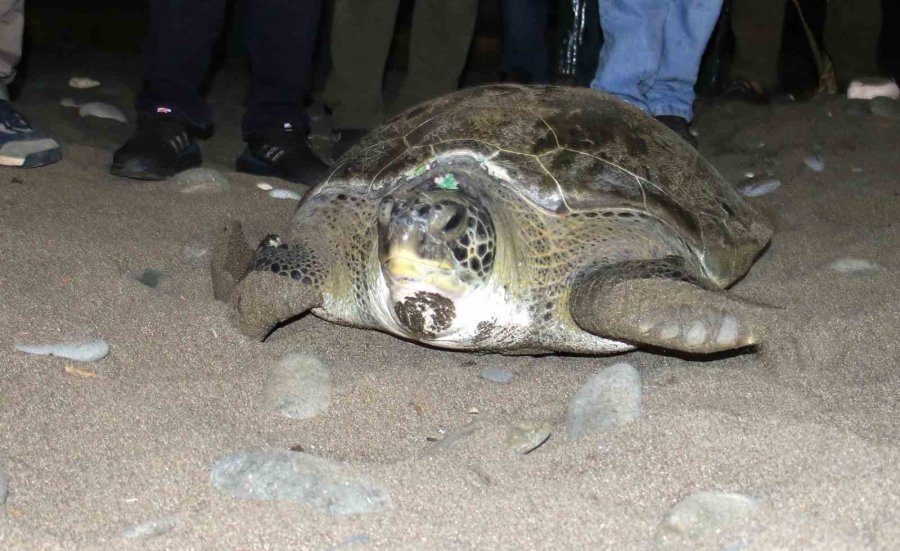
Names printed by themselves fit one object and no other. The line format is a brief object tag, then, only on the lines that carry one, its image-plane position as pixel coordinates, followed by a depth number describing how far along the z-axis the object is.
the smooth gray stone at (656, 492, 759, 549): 1.33
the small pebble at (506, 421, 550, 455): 1.64
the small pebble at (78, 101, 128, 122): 3.91
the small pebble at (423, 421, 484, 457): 1.67
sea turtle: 1.86
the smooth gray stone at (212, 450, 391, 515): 1.44
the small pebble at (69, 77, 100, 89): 4.42
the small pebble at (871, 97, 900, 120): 4.21
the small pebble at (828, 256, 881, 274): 2.51
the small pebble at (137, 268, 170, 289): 2.33
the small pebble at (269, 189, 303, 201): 3.05
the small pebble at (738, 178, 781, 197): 3.37
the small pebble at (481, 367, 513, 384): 2.01
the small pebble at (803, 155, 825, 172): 3.59
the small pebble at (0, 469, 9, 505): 1.40
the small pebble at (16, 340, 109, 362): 1.84
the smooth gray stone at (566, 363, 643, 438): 1.69
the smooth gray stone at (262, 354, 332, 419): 1.79
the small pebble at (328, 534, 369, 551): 1.35
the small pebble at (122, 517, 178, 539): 1.34
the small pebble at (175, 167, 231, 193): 3.02
